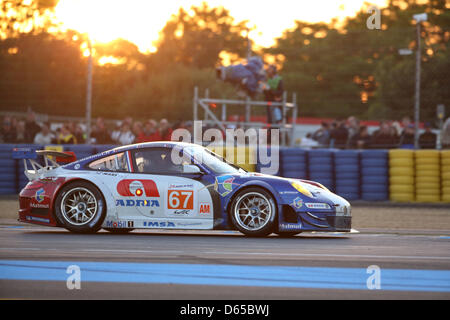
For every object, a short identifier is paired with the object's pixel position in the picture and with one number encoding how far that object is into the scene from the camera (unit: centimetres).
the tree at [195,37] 6322
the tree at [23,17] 3456
